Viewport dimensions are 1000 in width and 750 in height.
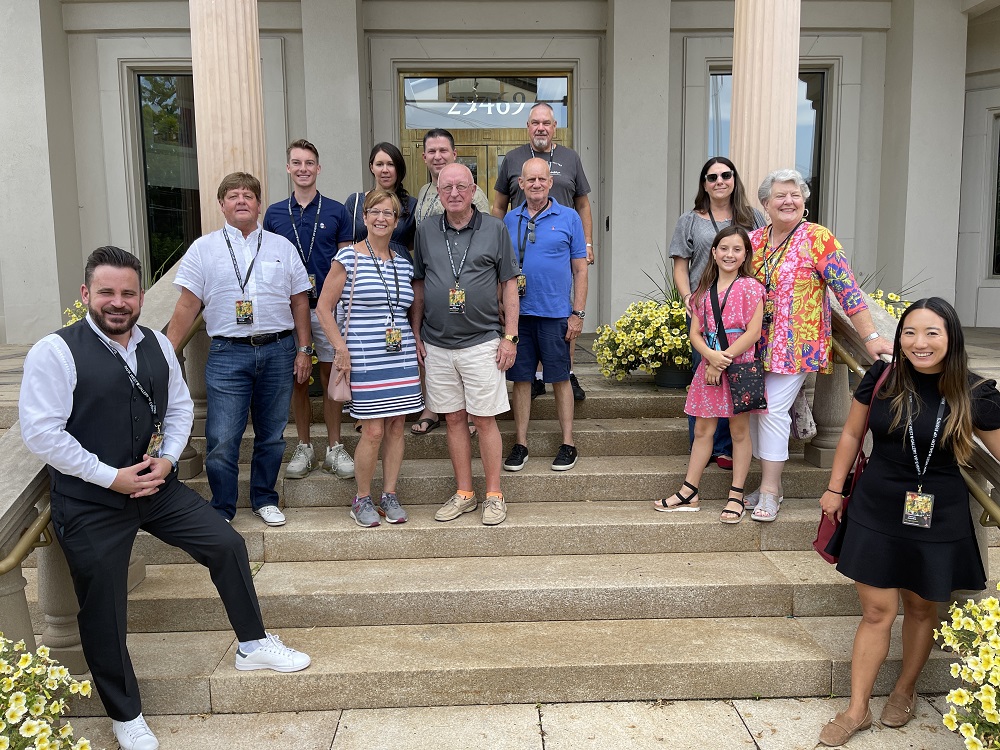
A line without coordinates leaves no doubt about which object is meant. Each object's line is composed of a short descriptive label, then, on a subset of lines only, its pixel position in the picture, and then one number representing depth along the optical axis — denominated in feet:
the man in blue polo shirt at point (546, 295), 15.58
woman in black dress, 9.82
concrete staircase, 11.36
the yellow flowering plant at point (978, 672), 8.96
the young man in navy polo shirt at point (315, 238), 15.37
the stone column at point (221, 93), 16.74
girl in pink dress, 13.84
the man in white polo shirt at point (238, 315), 13.44
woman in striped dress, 13.69
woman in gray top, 15.12
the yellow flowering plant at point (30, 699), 8.73
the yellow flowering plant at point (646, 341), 18.85
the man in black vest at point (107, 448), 9.55
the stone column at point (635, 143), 28.84
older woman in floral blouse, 13.69
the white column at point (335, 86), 28.12
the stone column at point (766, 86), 17.76
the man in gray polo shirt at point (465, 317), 14.02
